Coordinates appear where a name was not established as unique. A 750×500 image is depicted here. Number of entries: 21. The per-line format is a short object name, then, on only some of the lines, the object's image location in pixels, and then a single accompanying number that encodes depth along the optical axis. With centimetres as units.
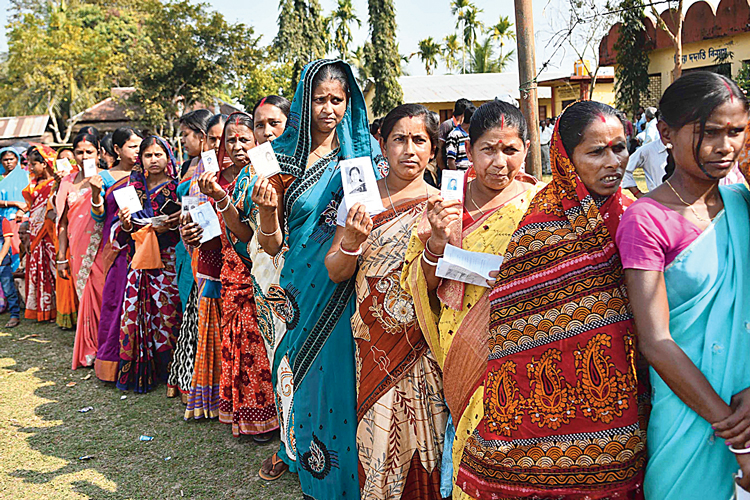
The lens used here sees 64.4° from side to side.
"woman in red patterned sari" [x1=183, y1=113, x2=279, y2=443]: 421
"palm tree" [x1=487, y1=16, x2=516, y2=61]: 4316
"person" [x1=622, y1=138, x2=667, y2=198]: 607
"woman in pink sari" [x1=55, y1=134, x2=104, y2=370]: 603
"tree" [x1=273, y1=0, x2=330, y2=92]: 3219
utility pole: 413
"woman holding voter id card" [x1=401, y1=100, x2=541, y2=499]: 227
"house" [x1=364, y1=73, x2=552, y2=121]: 2855
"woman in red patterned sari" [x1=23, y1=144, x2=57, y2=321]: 771
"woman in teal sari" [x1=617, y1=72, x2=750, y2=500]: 168
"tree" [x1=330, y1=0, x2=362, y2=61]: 3706
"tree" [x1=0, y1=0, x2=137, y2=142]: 3378
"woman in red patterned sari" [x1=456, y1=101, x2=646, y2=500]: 184
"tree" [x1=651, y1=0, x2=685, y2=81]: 1337
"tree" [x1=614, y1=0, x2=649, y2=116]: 1717
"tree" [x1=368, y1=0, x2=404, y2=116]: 3055
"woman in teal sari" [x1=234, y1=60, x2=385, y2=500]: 296
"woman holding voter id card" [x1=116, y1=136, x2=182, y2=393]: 516
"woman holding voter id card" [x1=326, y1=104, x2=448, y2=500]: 266
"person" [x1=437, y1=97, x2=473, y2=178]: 601
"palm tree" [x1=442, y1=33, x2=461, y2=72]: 4620
